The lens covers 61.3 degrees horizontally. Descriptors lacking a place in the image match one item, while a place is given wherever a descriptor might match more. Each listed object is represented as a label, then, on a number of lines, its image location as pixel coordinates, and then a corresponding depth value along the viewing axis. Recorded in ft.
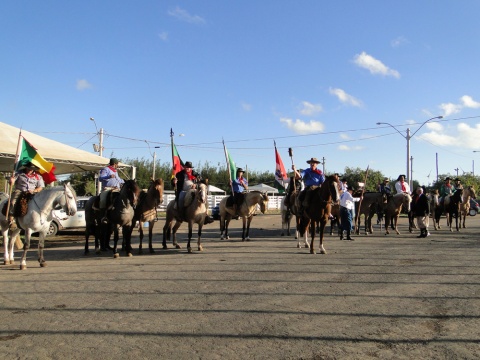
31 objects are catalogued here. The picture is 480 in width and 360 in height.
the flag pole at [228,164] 51.84
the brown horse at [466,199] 67.88
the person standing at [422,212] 54.65
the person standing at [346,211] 53.06
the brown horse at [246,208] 49.78
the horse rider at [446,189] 71.06
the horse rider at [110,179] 40.69
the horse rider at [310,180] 40.45
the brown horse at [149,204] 39.51
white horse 31.73
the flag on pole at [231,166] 52.80
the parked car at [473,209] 124.20
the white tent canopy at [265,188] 176.91
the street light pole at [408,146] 114.37
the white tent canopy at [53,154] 58.08
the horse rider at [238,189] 51.29
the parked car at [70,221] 61.00
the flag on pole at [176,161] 49.01
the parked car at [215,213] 86.57
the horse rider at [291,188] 53.01
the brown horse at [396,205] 58.59
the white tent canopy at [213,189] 164.14
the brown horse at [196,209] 40.06
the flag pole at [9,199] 31.91
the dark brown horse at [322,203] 37.86
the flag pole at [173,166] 42.65
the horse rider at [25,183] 32.40
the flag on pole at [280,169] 59.50
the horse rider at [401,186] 61.05
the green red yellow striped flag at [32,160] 35.13
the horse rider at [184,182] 41.55
